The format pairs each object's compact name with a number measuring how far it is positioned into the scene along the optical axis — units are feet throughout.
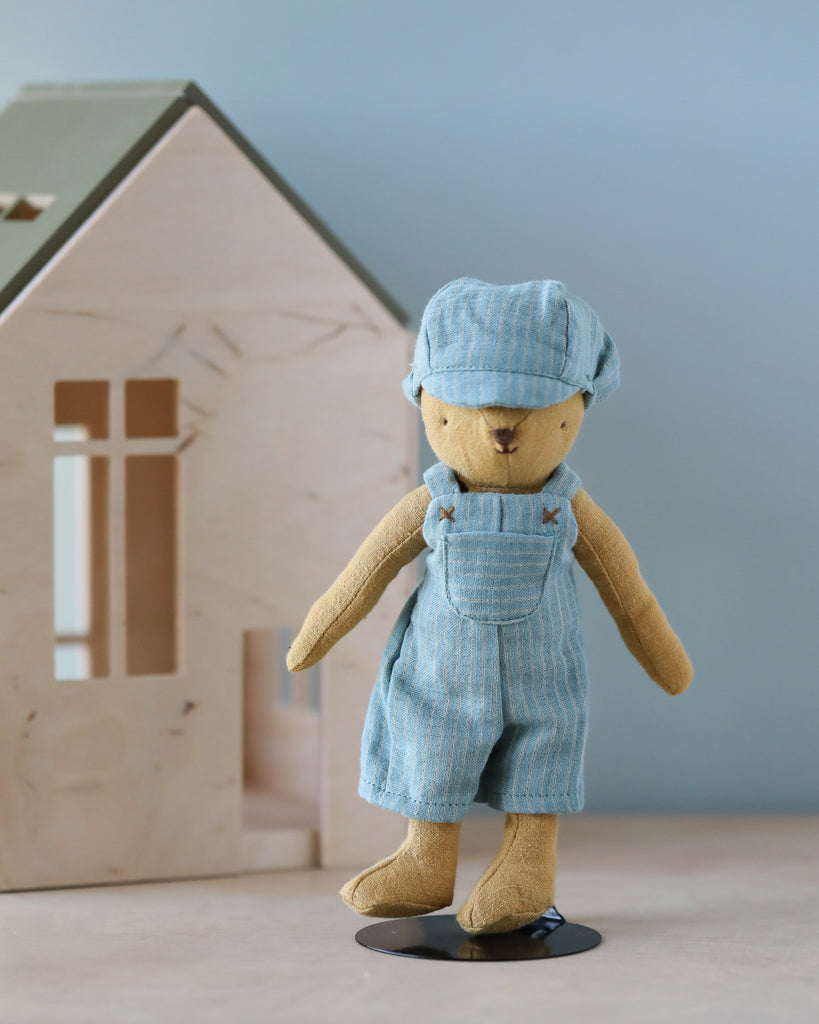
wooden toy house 4.40
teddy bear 3.70
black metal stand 3.75
